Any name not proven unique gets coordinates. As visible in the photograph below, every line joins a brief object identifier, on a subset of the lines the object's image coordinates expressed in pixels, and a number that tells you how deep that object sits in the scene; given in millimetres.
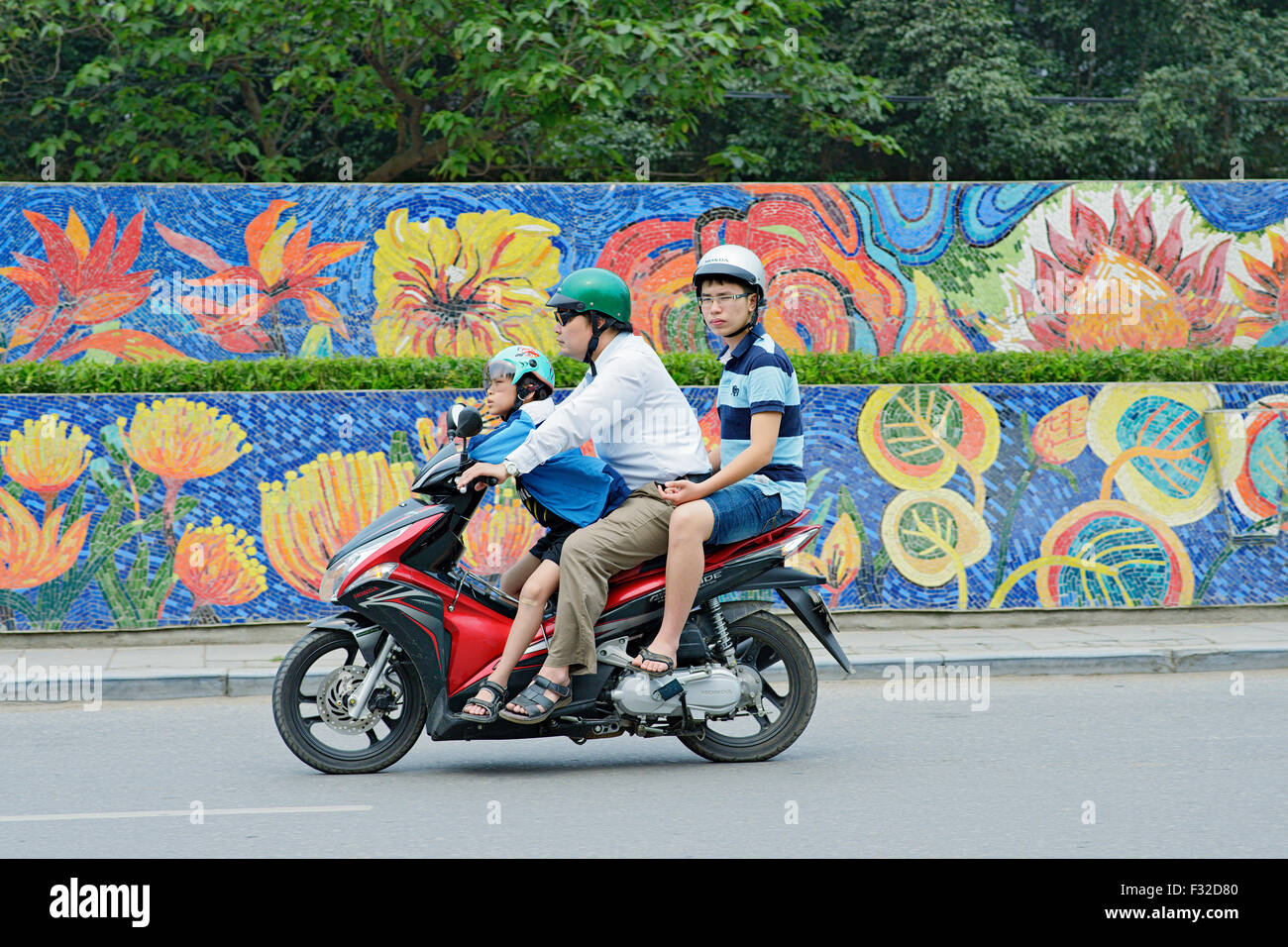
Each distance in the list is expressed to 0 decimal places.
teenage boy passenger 5805
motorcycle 5773
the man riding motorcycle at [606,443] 5648
